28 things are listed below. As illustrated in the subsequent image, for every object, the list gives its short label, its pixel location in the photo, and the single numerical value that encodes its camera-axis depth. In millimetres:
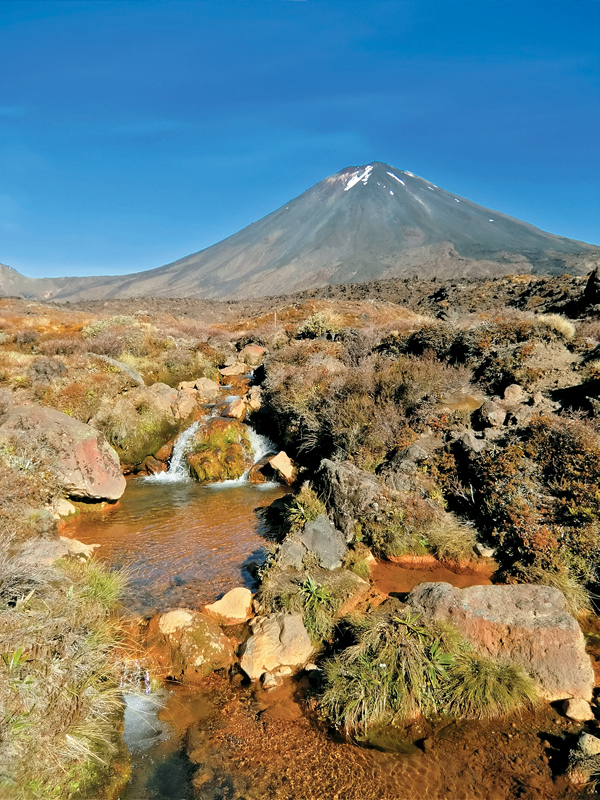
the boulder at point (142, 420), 13648
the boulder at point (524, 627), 4809
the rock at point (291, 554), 7273
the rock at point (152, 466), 13477
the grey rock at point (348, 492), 8180
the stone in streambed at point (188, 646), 5367
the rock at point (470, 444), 8516
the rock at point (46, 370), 15297
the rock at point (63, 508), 9712
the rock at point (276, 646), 5328
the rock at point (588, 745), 3893
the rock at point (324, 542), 7457
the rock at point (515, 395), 10094
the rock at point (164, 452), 13781
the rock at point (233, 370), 20359
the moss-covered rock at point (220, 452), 13086
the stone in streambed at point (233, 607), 6375
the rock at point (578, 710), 4418
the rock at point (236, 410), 15123
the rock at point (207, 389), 17250
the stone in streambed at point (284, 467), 12070
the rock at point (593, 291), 17328
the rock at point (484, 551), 7285
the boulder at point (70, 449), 10047
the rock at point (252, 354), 21928
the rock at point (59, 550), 6642
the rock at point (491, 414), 9336
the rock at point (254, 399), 15659
